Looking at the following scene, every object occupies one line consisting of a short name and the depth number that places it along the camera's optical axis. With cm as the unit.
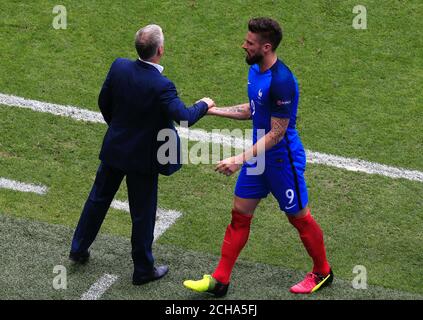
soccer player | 1424
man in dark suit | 1438
